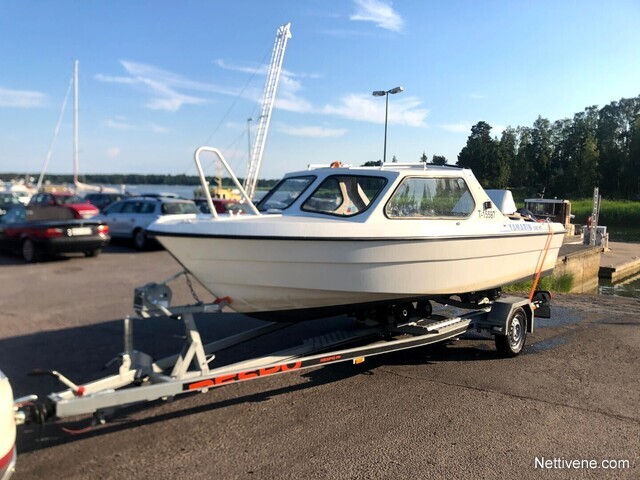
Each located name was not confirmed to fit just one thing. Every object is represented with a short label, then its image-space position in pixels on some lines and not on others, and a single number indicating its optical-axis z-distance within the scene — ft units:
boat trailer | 11.25
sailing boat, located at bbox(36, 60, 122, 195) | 168.09
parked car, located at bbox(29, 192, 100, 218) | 47.84
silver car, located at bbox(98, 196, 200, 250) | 50.98
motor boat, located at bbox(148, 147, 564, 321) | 14.73
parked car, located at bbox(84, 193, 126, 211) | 92.84
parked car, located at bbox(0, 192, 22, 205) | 82.64
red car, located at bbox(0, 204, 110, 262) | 41.45
